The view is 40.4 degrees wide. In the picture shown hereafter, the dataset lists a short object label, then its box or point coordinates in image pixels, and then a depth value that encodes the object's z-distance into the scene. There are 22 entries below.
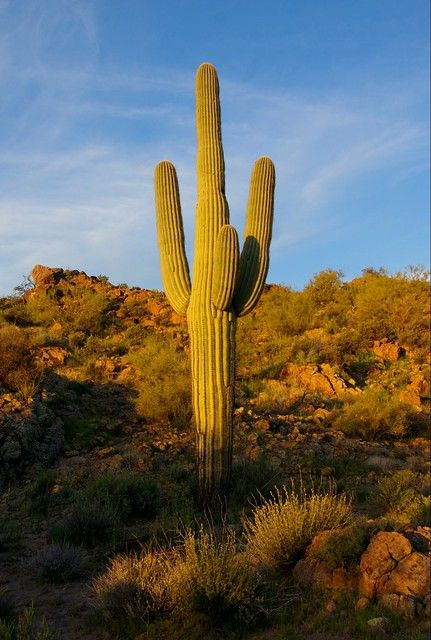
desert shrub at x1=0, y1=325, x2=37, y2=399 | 12.50
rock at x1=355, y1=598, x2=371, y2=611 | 4.56
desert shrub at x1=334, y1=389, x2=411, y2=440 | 12.78
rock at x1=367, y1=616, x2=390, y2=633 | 4.17
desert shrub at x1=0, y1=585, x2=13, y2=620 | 4.98
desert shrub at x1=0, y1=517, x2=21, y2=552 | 7.08
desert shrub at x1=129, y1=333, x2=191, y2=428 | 12.86
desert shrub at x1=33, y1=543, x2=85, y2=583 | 6.03
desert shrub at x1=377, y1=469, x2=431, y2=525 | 7.30
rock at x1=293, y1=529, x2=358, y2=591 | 5.02
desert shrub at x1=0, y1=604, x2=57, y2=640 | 4.21
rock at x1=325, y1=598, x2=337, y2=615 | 4.61
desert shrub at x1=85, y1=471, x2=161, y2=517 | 7.91
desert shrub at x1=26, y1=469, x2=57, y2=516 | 8.23
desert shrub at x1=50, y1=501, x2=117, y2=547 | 6.98
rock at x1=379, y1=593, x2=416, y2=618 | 4.36
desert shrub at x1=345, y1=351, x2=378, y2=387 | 16.97
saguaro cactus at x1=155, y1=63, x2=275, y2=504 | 8.00
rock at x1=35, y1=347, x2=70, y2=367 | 16.02
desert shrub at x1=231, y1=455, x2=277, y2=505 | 8.42
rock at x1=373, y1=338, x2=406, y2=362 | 18.64
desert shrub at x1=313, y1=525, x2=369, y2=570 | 5.12
